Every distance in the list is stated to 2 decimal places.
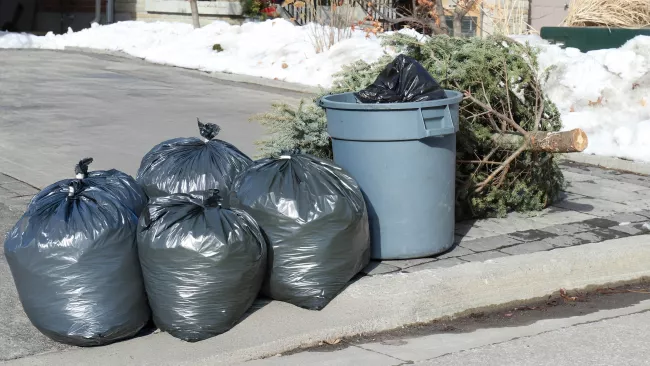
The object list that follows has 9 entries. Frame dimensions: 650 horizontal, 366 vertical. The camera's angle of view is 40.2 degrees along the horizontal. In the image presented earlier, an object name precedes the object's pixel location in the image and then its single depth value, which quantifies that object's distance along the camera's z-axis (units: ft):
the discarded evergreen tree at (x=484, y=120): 20.57
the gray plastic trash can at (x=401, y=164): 16.95
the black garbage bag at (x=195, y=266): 14.15
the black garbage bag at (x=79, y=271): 14.05
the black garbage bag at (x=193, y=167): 17.66
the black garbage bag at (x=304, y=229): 15.46
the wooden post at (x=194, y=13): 65.77
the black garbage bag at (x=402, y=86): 17.61
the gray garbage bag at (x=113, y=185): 15.57
